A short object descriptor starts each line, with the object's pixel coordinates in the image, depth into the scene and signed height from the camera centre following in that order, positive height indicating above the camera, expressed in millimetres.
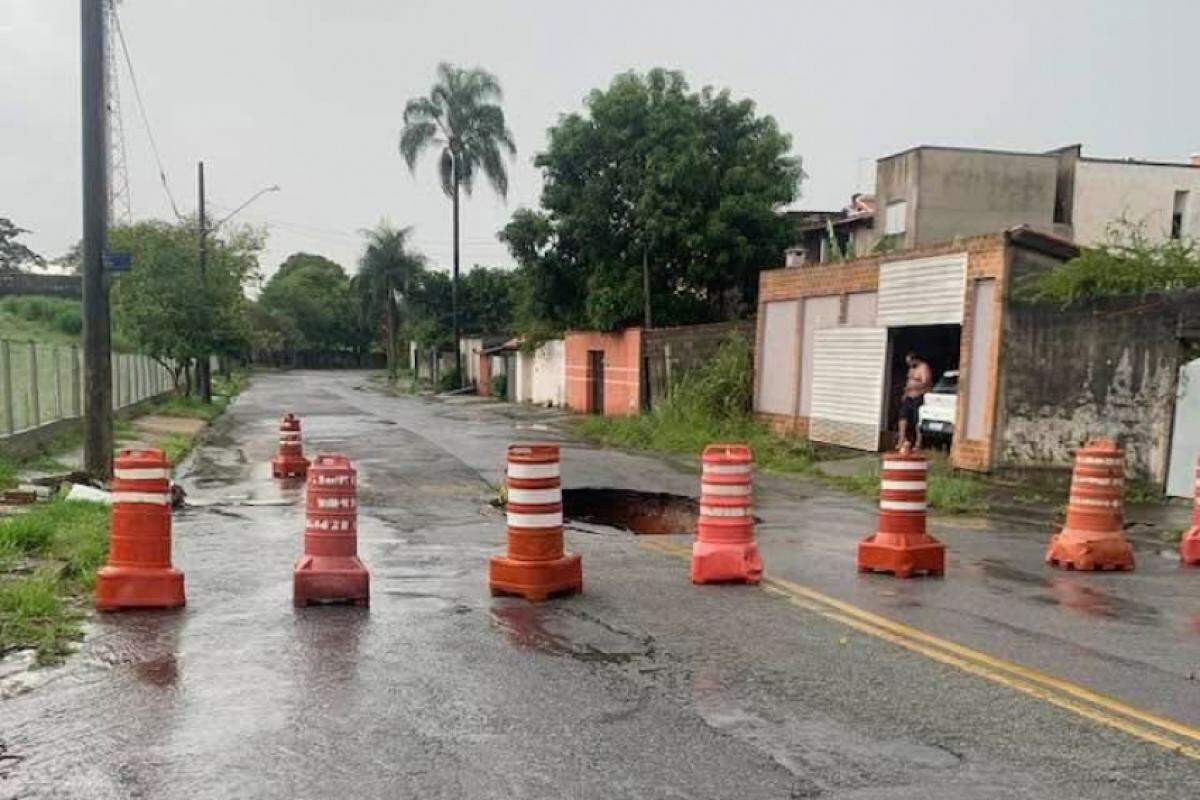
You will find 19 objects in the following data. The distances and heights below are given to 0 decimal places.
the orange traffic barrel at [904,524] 9266 -1540
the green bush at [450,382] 58844 -2837
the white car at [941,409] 19125 -1116
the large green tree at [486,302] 67250 +1832
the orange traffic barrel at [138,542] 7566 -1571
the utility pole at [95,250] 13430 +867
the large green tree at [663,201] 32406 +4222
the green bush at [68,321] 43219 -151
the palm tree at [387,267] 74688 +4261
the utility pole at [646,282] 33625 +1727
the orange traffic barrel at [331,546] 7773 -1609
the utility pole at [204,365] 36250 -1532
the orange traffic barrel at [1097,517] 9961 -1530
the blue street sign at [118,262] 13617 +724
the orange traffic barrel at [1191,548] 10531 -1885
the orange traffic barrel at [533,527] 7969 -1440
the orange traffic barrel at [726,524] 8695 -1496
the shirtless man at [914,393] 19500 -844
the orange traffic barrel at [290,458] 16984 -2107
